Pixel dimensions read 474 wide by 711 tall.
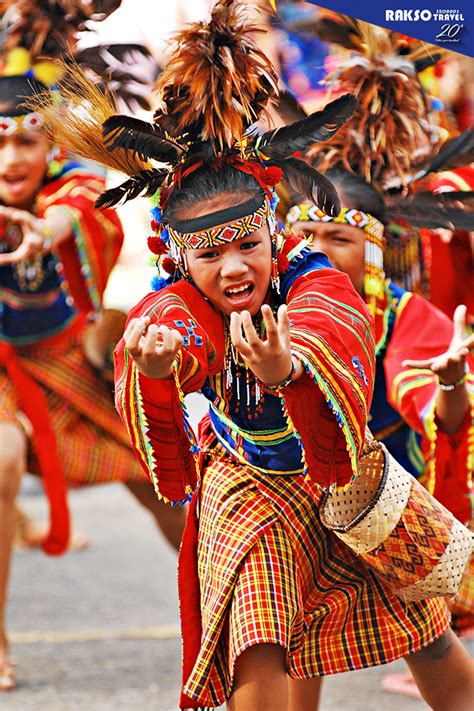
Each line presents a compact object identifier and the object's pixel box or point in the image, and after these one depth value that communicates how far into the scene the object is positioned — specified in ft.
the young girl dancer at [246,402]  19.97
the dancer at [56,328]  35.68
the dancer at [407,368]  25.35
